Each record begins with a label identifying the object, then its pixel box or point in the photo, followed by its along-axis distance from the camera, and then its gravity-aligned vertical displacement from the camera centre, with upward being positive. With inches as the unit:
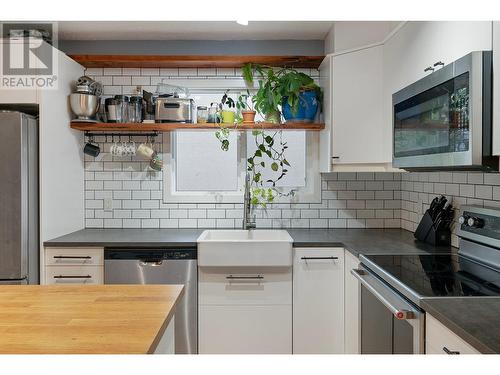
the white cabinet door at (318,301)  104.1 -30.0
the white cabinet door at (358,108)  108.7 +18.4
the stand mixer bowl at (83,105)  115.3 +19.9
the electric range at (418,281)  58.7 -15.6
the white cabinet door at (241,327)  104.3 -36.5
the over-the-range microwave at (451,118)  56.7 +9.5
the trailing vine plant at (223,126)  119.9 +15.0
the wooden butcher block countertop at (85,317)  36.7 -14.7
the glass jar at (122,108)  119.9 +19.9
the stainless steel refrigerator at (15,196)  96.0 -4.1
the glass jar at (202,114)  123.6 +18.8
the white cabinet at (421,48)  62.1 +23.3
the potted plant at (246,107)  121.0 +21.2
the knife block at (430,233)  97.1 -12.6
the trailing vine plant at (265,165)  125.1 +4.2
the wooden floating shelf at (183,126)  117.7 +14.6
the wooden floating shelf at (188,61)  120.2 +33.9
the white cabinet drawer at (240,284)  104.0 -25.8
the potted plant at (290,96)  117.3 +23.1
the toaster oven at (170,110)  119.6 +19.3
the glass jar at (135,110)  120.9 +19.6
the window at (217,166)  129.6 +4.0
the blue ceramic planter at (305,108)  118.6 +19.9
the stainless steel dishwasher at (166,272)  103.8 -22.8
